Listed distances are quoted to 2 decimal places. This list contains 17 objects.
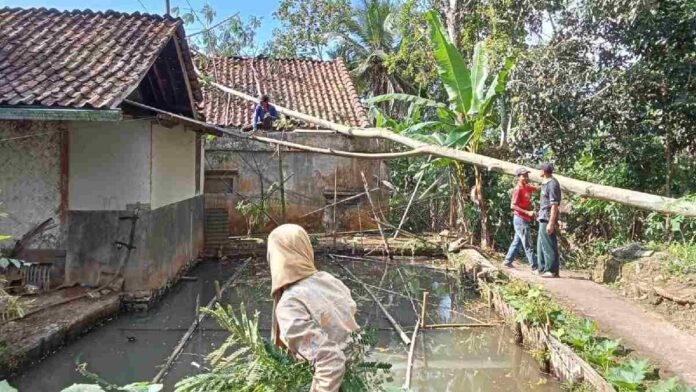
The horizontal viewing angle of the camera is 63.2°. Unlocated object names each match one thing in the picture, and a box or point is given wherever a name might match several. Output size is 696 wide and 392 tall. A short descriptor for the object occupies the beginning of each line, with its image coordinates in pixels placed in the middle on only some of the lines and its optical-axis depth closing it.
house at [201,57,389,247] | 14.45
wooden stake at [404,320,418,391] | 5.27
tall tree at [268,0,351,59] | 21.97
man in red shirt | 9.05
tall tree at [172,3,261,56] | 10.08
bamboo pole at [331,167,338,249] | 12.73
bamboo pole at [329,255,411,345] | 6.66
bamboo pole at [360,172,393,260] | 12.24
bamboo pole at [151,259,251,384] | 5.41
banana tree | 9.43
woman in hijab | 2.20
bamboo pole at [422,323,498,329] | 7.20
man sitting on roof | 11.38
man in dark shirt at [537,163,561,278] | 8.11
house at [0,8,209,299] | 6.85
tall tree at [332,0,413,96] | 21.14
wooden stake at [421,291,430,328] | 7.03
